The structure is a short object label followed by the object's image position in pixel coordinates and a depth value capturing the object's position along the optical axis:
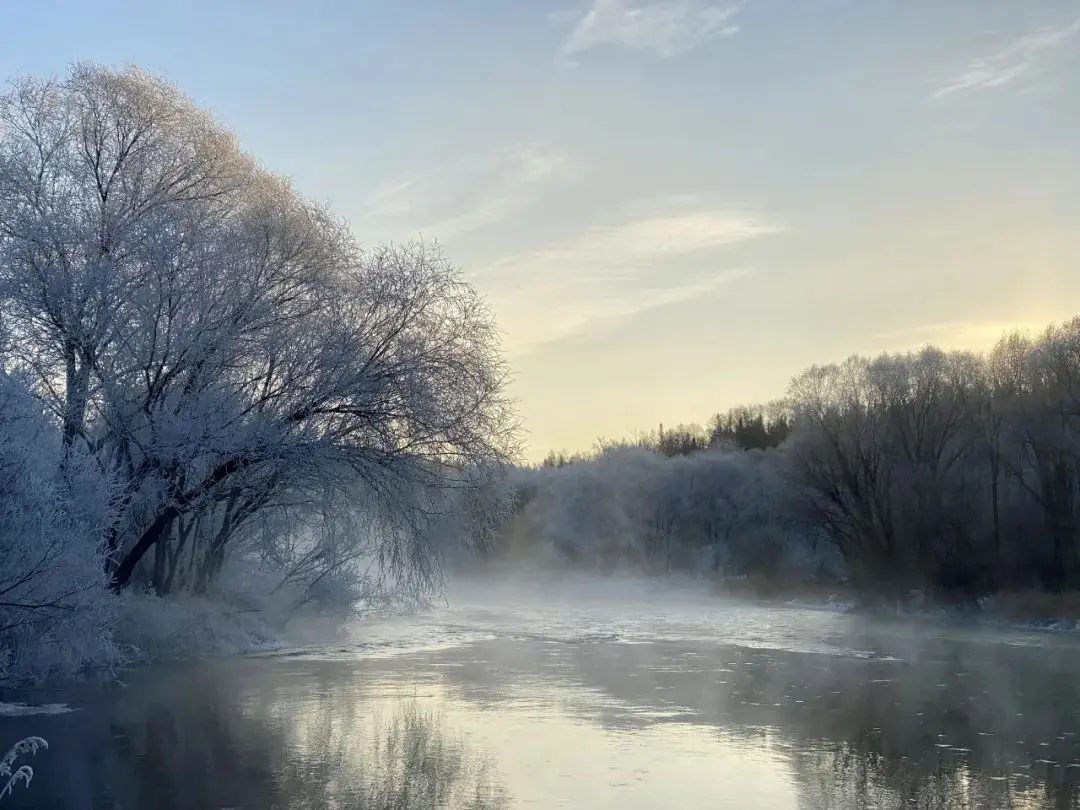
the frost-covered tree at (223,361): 21.64
